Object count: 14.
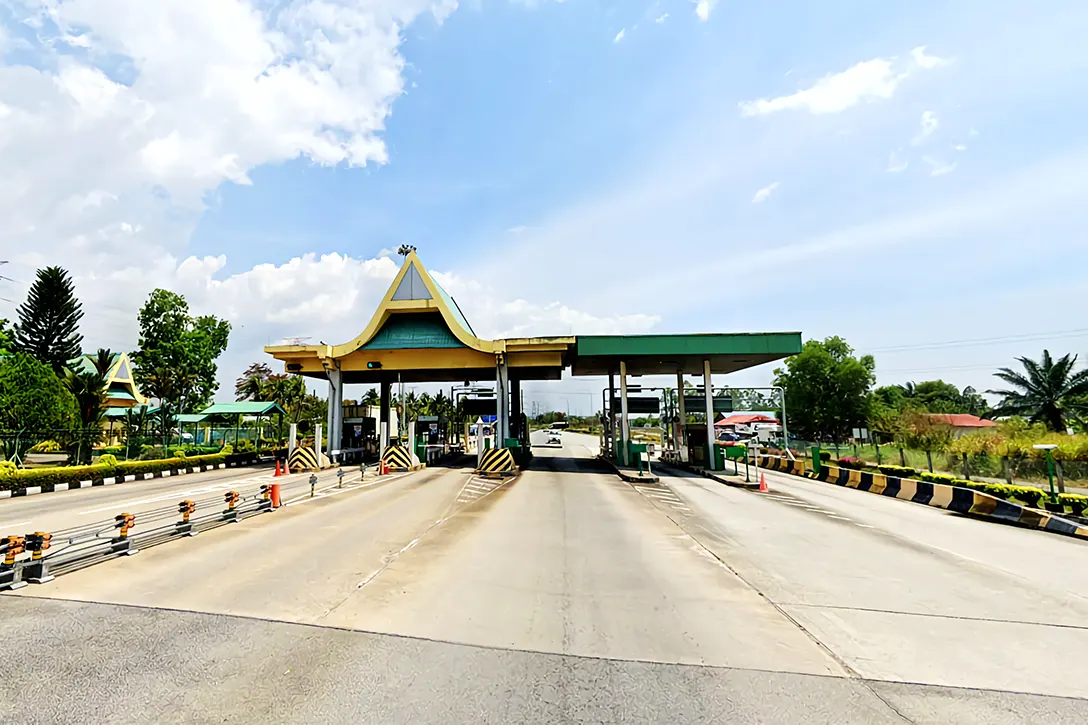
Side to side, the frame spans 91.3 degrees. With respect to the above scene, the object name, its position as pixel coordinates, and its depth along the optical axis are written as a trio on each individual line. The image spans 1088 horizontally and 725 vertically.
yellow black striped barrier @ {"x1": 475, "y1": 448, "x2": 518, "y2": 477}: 23.08
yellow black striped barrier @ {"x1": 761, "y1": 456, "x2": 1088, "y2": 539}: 11.20
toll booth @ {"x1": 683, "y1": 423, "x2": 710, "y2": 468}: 28.13
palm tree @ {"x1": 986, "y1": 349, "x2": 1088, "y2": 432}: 30.50
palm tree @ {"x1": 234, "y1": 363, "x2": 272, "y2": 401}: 57.72
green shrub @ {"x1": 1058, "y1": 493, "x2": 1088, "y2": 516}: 11.98
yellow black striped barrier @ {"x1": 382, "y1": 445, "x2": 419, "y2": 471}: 25.50
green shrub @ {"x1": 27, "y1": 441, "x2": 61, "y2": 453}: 28.62
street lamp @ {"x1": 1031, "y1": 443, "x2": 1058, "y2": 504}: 12.18
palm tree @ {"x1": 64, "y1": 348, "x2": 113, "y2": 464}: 25.06
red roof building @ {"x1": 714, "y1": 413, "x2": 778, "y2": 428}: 58.03
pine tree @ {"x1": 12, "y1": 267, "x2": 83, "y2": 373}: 42.62
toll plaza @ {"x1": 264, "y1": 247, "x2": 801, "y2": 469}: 25.19
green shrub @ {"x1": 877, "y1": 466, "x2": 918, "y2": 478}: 19.56
